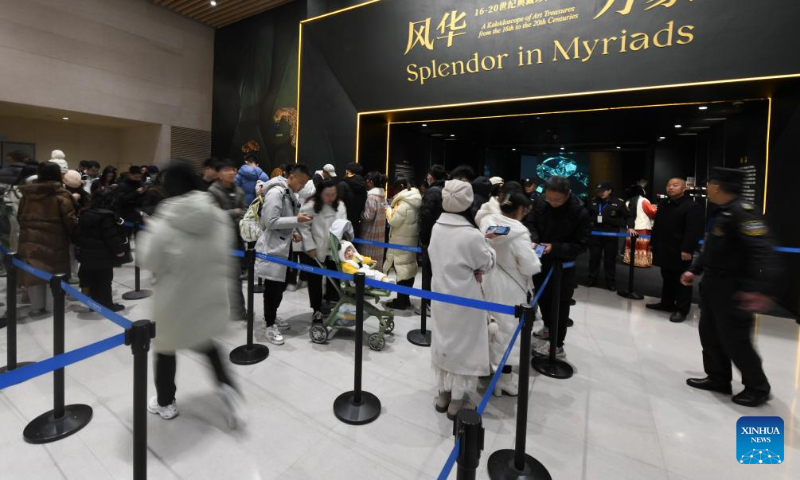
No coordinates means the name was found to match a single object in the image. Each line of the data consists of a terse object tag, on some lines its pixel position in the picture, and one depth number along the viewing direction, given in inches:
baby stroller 138.2
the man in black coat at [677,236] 173.8
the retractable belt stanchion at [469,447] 47.5
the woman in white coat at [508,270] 101.9
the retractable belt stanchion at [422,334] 144.5
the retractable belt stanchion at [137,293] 191.0
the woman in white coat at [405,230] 189.3
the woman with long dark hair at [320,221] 140.6
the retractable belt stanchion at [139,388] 58.4
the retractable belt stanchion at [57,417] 86.9
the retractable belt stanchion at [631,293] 213.9
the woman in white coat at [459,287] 89.9
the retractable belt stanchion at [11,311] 100.6
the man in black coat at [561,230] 119.9
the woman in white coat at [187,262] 76.9
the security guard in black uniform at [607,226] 236.4
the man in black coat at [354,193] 187.6
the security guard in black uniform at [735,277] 95.4
